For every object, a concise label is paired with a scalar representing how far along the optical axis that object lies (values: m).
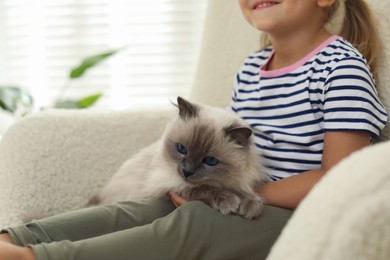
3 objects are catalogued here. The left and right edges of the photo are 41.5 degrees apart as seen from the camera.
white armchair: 1.46
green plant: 2.19
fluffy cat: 1.21
